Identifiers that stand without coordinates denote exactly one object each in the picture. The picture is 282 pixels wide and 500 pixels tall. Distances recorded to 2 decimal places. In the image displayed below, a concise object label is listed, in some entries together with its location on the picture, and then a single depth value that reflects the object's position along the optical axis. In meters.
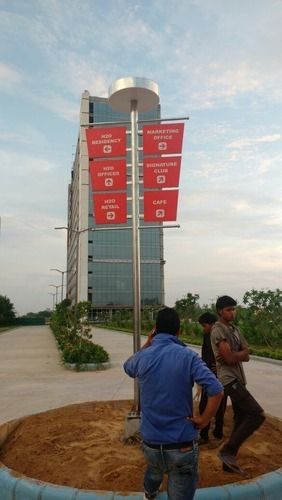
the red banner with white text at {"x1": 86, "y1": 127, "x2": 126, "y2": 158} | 5.97
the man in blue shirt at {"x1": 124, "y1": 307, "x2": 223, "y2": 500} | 2.46
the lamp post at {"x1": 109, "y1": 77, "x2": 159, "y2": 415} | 5.49
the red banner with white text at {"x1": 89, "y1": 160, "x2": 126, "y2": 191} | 5.93
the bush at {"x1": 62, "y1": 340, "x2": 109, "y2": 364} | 12.52
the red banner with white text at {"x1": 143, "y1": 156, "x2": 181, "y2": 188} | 5.82
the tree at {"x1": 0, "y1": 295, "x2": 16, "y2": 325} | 67.31
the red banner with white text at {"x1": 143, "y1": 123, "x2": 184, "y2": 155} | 5.83
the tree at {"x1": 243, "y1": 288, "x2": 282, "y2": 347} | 19.05
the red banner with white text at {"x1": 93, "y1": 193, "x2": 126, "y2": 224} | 5.88
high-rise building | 82.25
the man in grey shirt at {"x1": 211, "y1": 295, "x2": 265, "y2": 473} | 3.68
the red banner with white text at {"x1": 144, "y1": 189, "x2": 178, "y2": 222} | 5.80
